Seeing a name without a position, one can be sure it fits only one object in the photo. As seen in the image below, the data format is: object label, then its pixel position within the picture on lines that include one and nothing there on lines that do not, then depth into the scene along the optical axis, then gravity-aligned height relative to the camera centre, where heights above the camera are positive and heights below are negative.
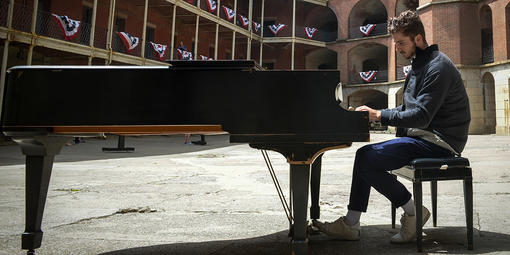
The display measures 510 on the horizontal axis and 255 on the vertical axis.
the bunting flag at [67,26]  11.69 +4.08
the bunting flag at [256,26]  22.06 +8.01
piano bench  1.95 -0.10
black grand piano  1.76 +0.20
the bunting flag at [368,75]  22.91 +5.29
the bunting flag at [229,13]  19.15 +7.67
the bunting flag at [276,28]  22.44 +8.10
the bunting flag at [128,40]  13.95 +4.34
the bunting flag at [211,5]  17.62 +7.42
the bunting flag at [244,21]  20.71 +7.85
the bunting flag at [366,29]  22.76 +8.38
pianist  2.05 +0.13
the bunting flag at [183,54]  15.80 +4.37
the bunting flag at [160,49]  15.27 +4.36
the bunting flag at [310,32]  23.16 +8.13
